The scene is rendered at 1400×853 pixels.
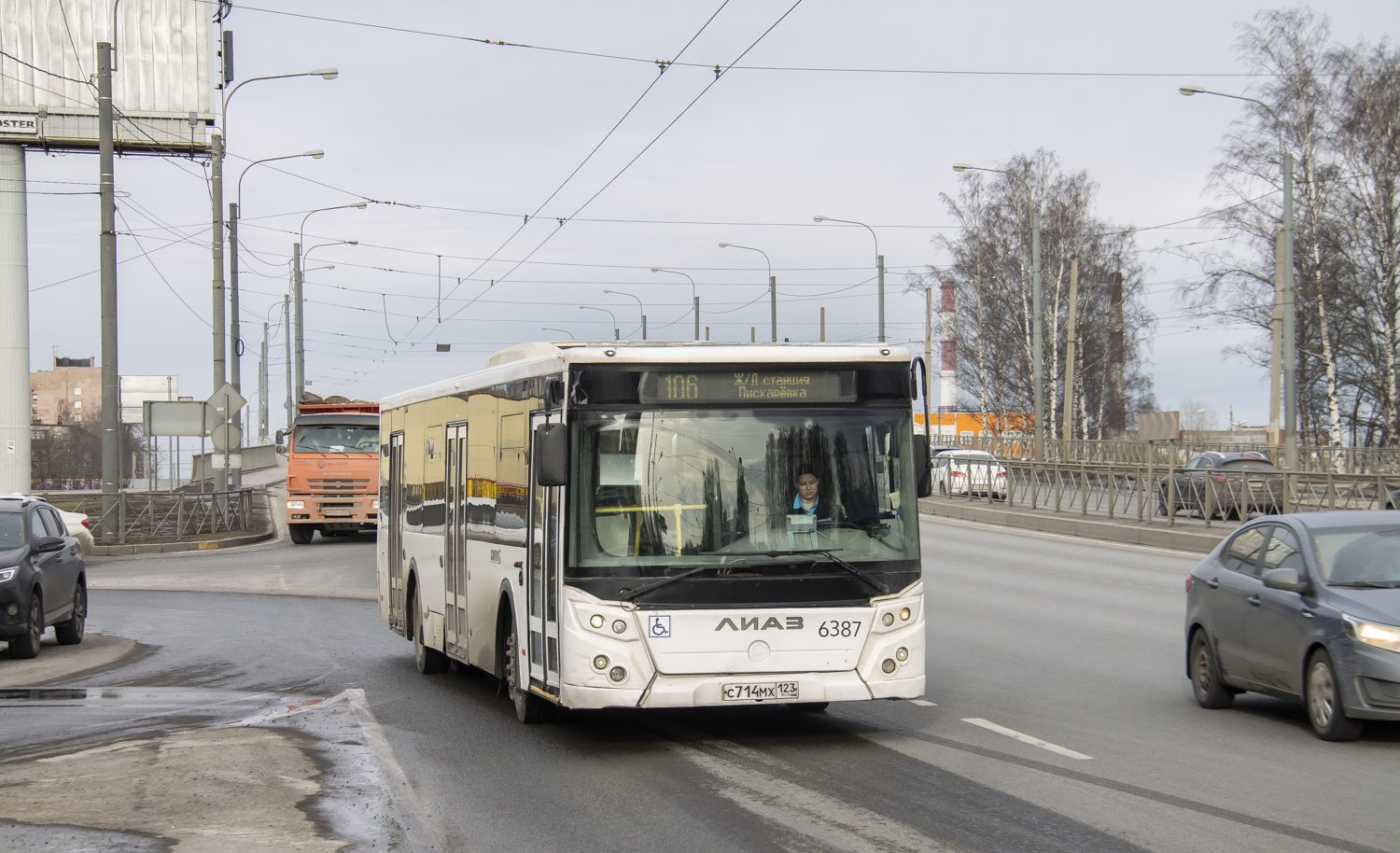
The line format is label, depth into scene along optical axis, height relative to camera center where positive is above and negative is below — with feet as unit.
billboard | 164.86 +44.20
